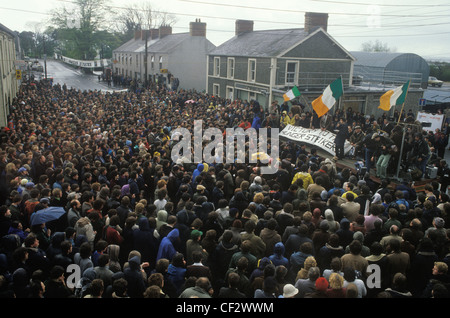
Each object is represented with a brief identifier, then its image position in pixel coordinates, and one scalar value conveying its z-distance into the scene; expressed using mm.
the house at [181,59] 39688
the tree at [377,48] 73500
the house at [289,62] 25188
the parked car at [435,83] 48806
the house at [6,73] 19438
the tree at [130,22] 74000
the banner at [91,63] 44675
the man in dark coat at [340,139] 12523
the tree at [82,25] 61094
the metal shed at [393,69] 37344
